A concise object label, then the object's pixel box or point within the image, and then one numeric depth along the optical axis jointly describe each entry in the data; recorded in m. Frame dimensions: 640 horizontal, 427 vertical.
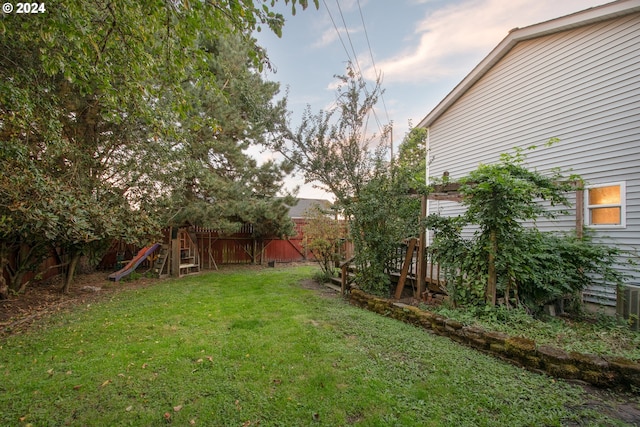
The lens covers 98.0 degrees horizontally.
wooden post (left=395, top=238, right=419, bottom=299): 5.62
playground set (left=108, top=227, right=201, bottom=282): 8.98
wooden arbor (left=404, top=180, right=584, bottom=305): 5.29
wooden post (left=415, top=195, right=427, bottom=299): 5.52
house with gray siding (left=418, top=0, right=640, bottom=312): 5.37
